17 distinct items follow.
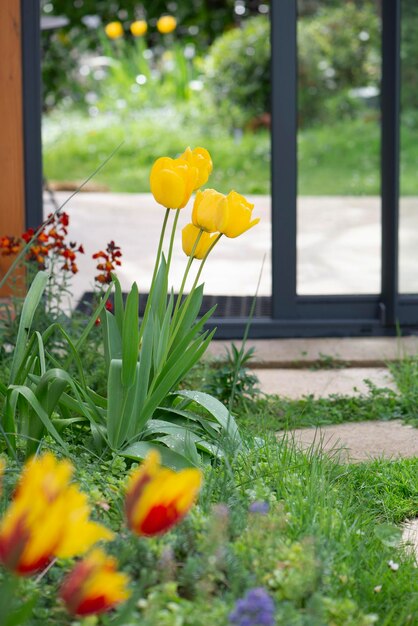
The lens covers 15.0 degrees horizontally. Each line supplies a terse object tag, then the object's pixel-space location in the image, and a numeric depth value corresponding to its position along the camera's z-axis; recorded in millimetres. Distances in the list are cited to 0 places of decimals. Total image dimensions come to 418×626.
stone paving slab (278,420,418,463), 4287
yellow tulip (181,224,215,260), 3557
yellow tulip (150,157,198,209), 3327
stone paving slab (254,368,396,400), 5225
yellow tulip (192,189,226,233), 3335
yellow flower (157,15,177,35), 13175
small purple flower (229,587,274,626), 2159
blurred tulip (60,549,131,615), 1931
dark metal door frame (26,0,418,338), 5999
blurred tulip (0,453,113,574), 1877
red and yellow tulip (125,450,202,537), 2015
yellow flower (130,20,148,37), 13275
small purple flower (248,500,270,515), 2724
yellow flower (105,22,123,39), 13408
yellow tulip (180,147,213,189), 3510
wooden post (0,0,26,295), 5983
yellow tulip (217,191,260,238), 3349
